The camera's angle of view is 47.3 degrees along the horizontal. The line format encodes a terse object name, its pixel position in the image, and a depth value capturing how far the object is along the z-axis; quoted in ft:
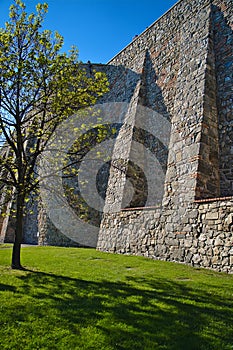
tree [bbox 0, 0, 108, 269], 21.04
